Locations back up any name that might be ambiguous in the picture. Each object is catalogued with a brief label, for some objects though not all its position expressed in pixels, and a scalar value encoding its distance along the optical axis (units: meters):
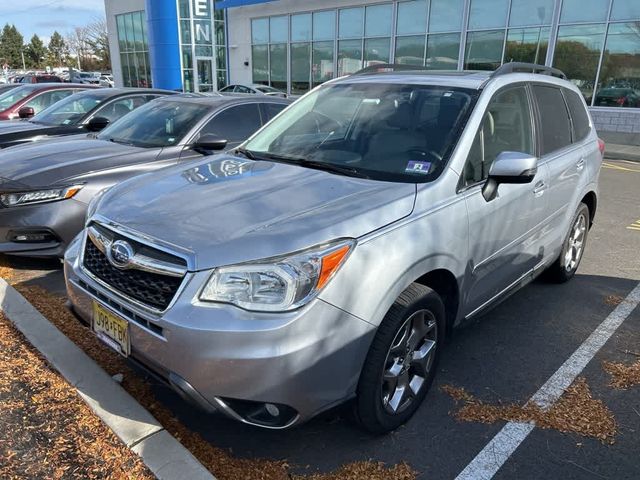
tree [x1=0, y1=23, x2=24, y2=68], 98.69
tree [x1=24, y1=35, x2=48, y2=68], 101.31
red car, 9.65
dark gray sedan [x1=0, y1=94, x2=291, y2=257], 4.42
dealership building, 15.77
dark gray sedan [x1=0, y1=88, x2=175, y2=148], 7.10
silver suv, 2.13
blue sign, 23.82
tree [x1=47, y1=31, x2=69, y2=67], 102.62
